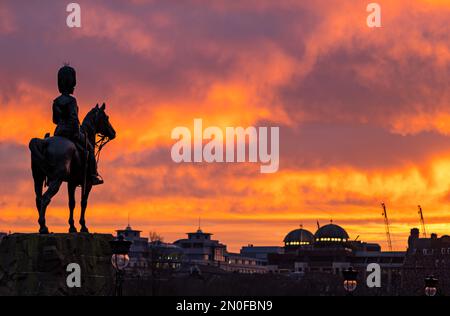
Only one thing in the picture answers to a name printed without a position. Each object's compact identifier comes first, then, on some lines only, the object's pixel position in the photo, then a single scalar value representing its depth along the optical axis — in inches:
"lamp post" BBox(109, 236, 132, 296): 1608.0
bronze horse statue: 1476.4
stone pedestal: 1469.0
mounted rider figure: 1496.1
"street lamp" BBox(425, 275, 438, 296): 2330.2
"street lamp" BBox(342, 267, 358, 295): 2219.5
